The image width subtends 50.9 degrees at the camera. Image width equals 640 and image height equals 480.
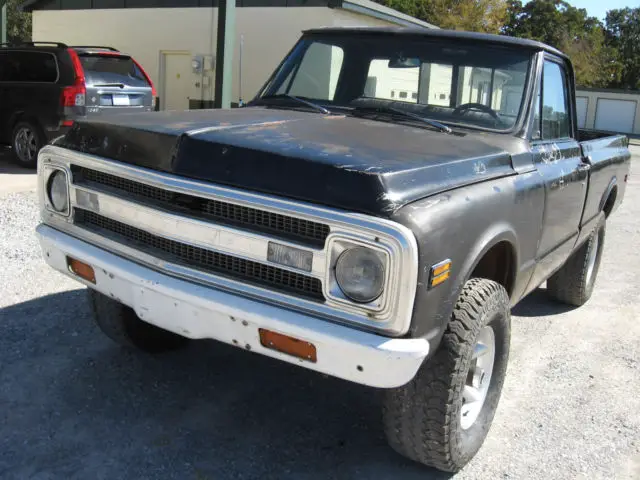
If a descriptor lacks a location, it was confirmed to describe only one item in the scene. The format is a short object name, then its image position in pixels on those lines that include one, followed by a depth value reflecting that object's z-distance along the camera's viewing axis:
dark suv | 9.73
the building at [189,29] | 15.71
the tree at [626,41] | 56.00
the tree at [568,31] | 46.78
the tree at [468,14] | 27.62
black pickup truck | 2.32
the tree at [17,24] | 38.34
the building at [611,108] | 41.88
